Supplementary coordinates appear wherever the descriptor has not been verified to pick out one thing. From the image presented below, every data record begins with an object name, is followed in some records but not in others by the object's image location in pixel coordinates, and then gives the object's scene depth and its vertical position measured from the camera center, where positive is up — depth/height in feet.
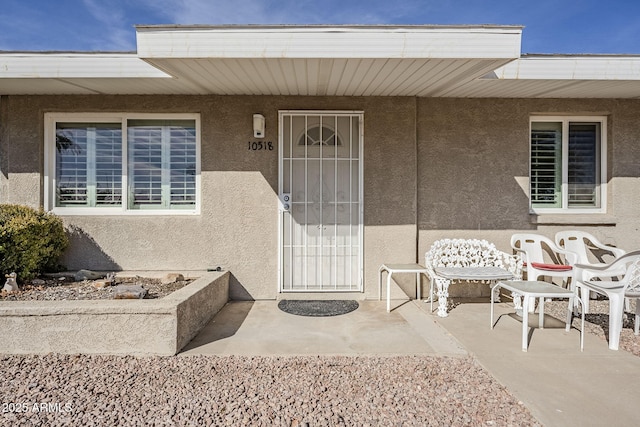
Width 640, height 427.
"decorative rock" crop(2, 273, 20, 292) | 14.43 -2.94
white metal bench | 15.61 -2.32
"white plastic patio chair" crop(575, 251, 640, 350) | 12.26 -2.56
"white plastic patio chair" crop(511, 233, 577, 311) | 15.90 -2.03
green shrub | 15.10 -1.27
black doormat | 16.05 -4.39
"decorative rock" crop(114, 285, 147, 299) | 13.51 -3.03
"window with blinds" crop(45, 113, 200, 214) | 18.60 +2.50
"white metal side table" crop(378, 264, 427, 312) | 16.30 -2.57
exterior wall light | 17.57 +4.37
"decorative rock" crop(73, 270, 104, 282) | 16.74 -2.98
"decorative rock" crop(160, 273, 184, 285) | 16.67 -3.06
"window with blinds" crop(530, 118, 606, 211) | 19.31 +2.71
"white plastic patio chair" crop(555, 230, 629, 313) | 17.71 -1.51
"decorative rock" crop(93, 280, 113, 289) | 15.44 -3.10
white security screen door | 18.44 +0.45
